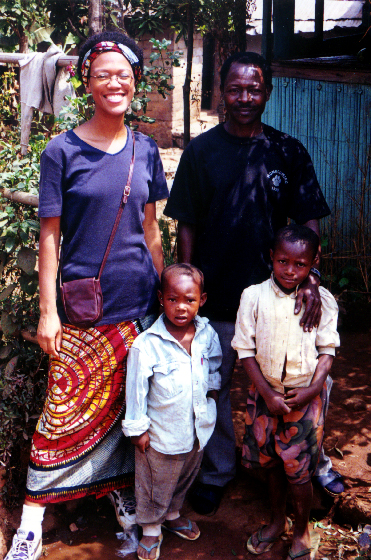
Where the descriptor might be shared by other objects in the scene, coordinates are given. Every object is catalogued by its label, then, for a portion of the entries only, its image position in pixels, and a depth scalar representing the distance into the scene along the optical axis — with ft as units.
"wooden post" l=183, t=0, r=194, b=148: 21.66
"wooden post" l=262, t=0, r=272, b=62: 17.76
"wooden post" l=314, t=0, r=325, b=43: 20.30
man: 8.73
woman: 7.96
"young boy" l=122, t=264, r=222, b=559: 8.39
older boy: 7.91
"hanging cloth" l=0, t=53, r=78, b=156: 17.69
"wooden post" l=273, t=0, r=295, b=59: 17.58
